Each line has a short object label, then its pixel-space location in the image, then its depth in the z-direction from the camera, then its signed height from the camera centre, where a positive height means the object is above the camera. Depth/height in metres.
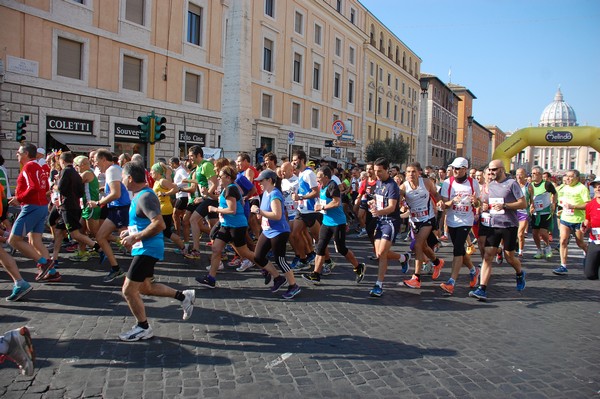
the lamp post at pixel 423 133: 64.50 +7.71
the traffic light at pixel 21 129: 16.14 +1.48
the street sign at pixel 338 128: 16.77 +2.03
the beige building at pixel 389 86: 45.69 +10.86
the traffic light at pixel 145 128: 13.12 +1.38
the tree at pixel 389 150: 43.53 +3.55
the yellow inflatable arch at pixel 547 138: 23.78 +2.87
